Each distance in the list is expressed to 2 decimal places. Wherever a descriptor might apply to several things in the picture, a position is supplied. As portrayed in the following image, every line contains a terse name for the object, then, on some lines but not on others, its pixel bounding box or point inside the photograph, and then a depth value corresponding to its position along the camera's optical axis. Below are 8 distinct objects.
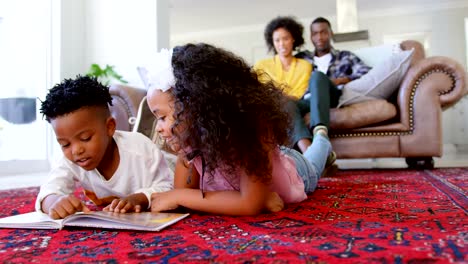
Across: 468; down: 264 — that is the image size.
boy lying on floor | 0.99
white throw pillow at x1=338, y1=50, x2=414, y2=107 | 2.51
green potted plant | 3.01
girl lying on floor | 0.84
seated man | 2.35
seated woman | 2.68
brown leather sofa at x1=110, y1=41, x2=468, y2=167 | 2.45
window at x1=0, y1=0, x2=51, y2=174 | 2.94
